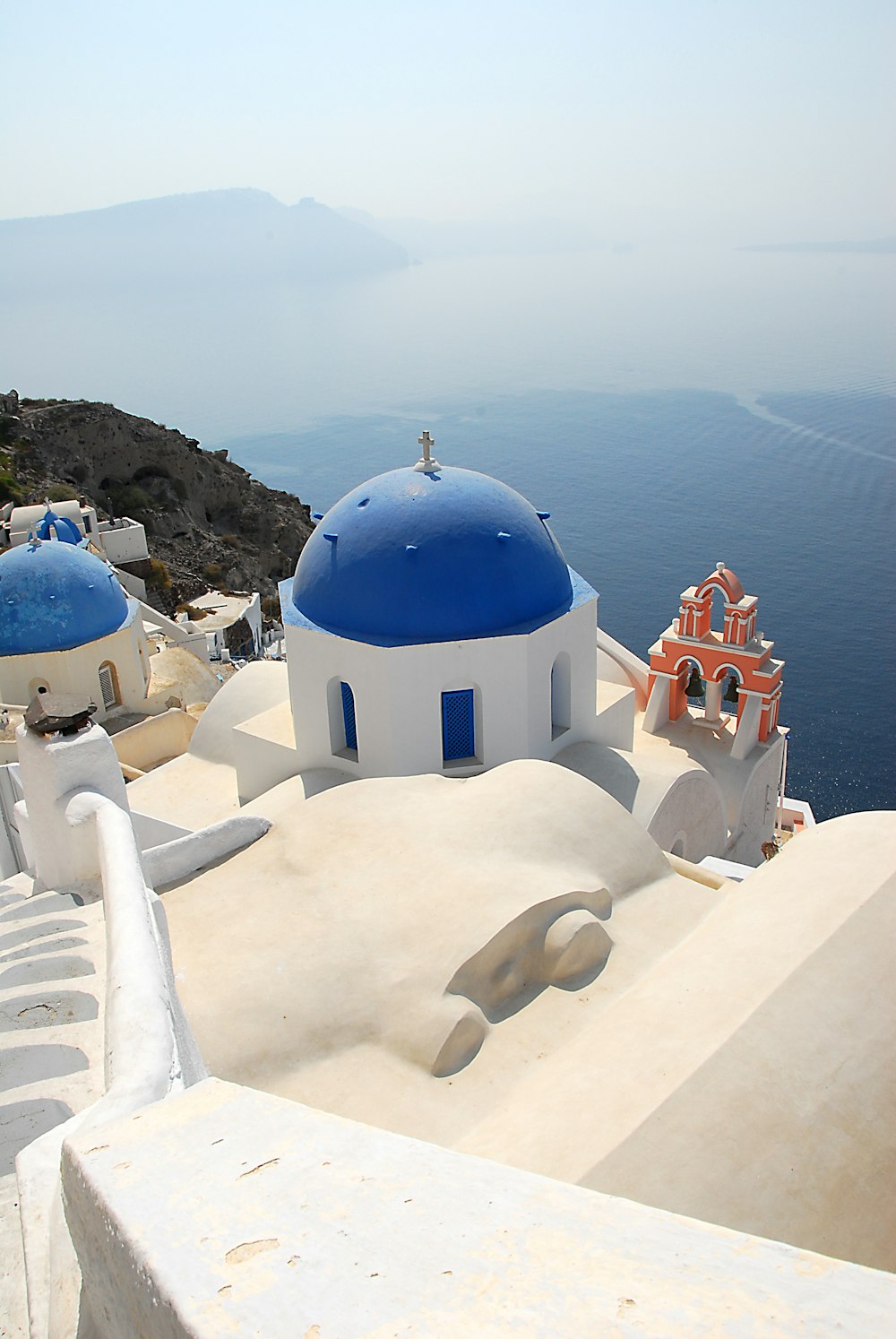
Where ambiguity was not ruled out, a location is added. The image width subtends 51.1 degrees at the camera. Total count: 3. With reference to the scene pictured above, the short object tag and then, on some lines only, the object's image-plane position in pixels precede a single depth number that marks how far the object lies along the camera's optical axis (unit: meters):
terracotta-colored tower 15.21
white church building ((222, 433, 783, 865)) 11.54
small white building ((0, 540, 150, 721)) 16.31
